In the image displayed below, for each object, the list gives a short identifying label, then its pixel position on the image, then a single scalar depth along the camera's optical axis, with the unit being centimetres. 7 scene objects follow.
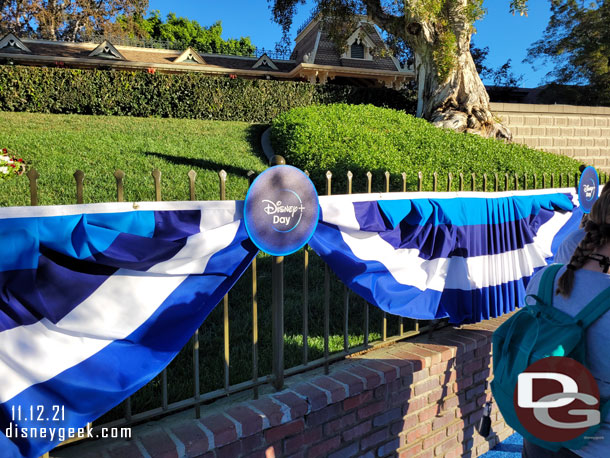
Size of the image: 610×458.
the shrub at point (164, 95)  1371
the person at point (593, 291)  152
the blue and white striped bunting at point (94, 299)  179
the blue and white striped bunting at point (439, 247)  286
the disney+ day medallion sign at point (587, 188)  496
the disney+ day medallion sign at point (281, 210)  239
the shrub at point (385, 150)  837
